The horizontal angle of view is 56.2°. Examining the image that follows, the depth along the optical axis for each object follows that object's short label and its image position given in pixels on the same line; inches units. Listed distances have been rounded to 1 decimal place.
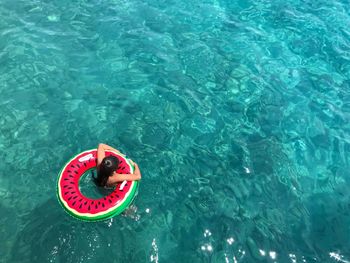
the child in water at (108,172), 203.6
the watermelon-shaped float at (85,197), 208.5
